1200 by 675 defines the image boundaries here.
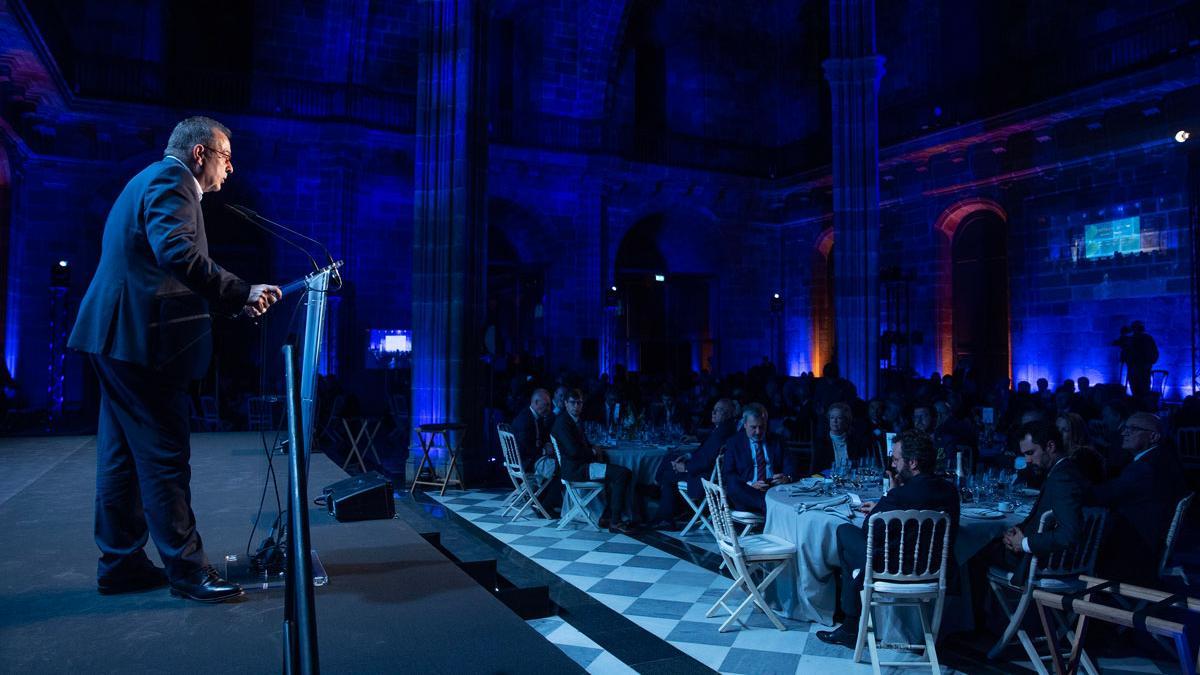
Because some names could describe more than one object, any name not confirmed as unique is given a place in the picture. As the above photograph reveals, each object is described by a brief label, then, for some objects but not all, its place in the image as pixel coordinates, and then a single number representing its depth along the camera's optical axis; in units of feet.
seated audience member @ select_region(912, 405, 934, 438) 25.25
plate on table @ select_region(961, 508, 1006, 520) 16.87
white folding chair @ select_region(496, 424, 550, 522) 28.55
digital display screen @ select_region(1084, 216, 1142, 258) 49.24
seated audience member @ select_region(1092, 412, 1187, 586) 15.33
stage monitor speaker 13.47
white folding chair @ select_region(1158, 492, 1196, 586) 15.89
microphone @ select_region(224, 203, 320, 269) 8.75
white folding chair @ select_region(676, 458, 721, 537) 24.61
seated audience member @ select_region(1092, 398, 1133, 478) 26.71
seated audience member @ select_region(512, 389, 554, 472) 29.94
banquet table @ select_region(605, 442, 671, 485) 28.73
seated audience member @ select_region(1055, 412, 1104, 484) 17.28
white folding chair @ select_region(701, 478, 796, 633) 17.06
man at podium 8.55
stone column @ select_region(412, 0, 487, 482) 35.40
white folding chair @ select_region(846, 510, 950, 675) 14.43
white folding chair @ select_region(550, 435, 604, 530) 26.78
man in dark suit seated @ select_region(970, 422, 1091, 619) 14.69
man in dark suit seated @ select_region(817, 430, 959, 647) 14.96
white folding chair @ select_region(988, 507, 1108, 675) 15.01
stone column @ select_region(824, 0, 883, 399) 44.04
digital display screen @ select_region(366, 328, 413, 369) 61.00
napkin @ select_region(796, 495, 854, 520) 17.48
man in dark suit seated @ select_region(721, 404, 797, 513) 21.81
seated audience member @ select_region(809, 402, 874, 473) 24.29
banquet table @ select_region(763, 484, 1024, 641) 16.43
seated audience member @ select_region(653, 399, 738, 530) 24.75
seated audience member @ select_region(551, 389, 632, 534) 26.94
